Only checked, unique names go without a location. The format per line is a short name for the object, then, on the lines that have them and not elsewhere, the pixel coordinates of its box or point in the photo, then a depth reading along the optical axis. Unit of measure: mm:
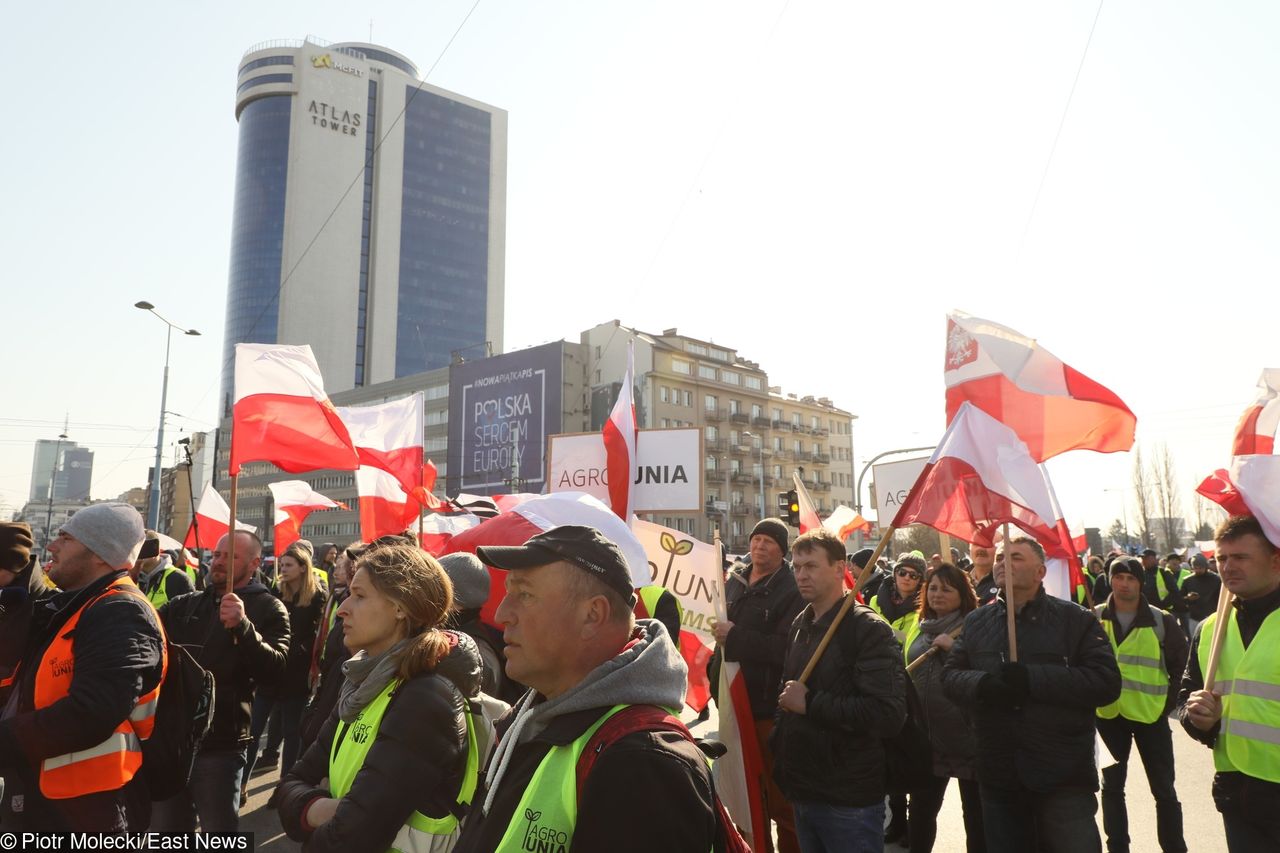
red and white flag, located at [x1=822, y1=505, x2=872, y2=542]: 13418
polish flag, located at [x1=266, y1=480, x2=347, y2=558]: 12094
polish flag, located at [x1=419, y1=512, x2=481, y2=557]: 9438
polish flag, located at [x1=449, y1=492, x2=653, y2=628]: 5531
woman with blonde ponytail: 2609
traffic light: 16172
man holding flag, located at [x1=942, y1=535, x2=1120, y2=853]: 4242
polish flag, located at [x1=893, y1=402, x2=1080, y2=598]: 4941
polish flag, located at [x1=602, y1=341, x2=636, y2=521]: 10156
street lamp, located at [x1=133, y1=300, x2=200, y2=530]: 31723
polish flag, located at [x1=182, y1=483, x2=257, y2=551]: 12250
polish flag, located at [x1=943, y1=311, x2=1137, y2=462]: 5652
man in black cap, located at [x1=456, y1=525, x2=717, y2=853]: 1689
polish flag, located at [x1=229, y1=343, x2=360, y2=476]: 6383
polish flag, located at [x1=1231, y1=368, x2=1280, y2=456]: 4867
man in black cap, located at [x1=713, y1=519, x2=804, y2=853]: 5098
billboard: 66938
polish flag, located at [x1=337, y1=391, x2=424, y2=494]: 8867
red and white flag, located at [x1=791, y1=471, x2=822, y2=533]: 10211
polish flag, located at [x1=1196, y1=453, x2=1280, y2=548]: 3939
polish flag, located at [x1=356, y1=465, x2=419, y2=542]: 9320
